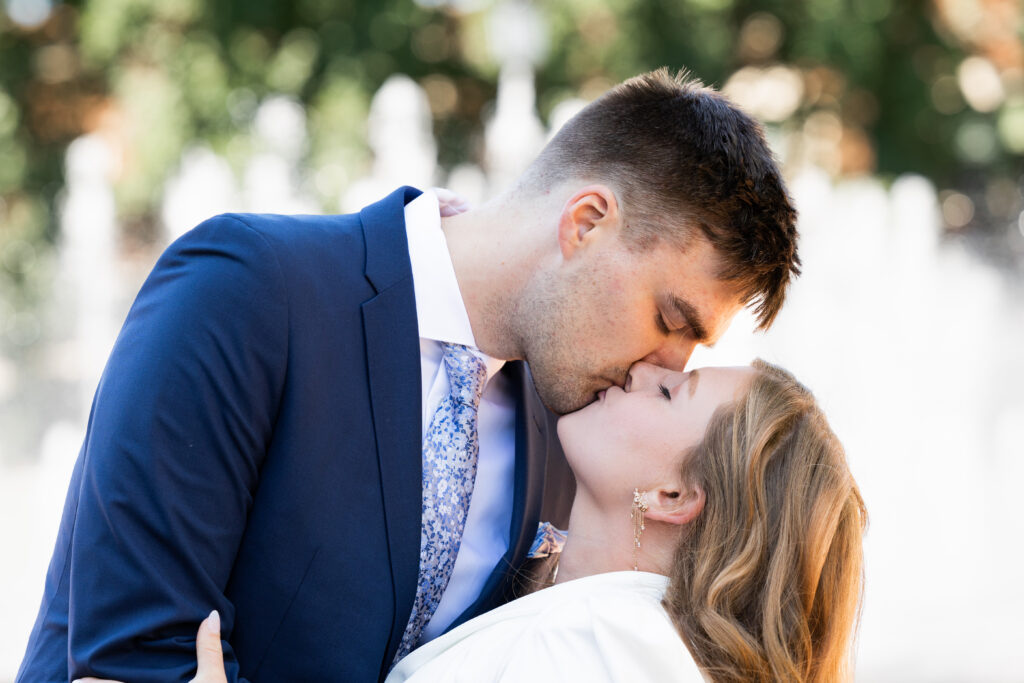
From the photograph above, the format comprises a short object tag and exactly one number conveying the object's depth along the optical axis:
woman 1.66
